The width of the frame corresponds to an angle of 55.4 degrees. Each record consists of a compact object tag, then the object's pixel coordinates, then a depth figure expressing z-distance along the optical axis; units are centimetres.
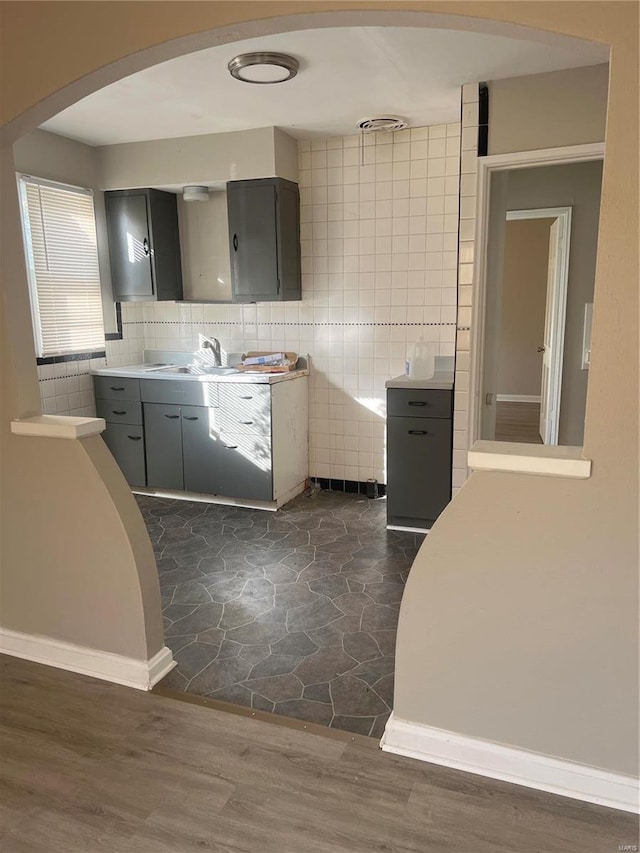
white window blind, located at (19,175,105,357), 394
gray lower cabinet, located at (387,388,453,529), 355
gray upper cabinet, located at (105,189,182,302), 436
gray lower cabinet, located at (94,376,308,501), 401
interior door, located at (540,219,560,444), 469
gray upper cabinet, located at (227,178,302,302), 398
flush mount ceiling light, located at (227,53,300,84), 270
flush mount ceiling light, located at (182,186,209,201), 426
